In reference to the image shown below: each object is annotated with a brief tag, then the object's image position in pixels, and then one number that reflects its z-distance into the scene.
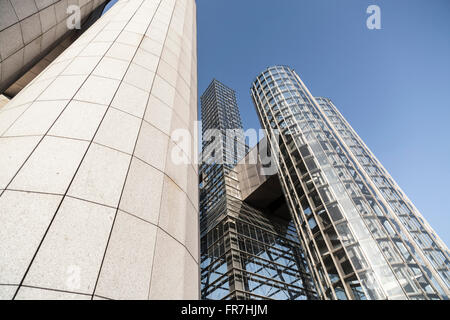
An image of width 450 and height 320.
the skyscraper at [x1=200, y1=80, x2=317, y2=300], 28.20
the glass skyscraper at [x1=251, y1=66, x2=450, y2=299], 18.41
